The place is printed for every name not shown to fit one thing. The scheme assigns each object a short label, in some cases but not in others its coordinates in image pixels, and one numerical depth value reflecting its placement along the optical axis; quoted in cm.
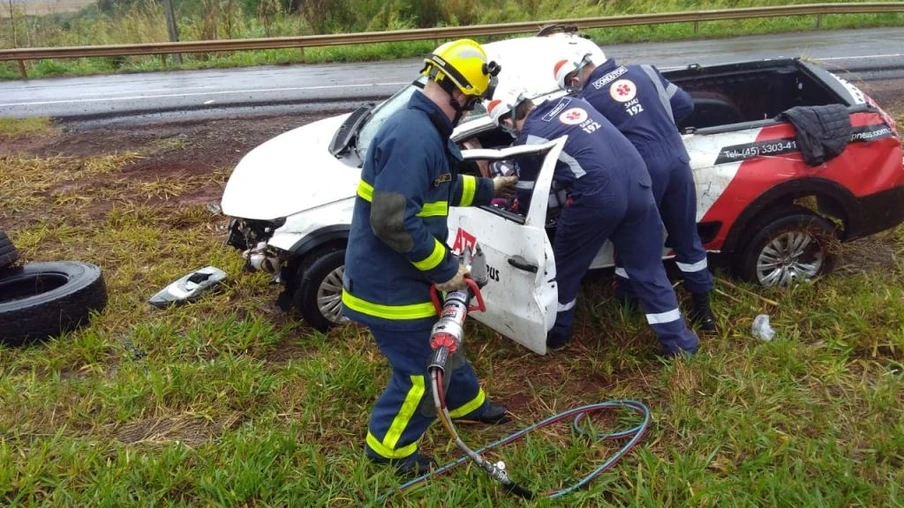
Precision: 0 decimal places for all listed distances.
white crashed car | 443
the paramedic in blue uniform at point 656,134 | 414
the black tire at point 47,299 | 445
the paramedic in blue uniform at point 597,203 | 377
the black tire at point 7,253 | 496
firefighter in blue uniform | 286
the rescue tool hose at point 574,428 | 288
